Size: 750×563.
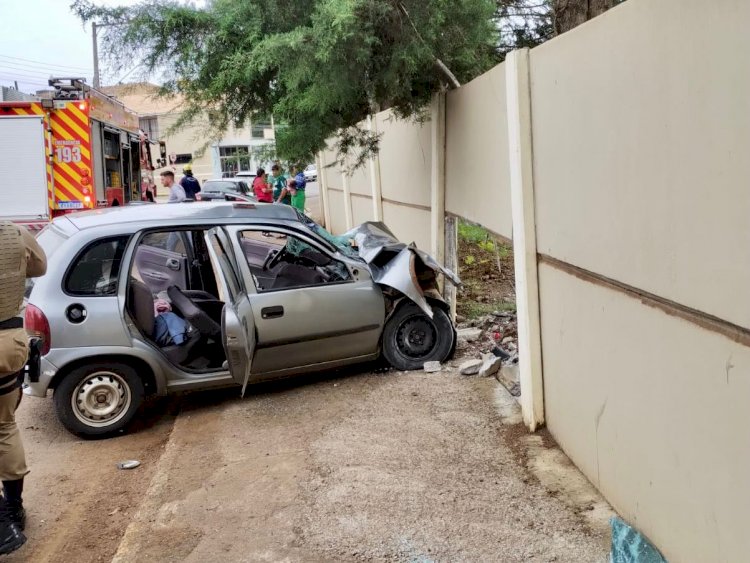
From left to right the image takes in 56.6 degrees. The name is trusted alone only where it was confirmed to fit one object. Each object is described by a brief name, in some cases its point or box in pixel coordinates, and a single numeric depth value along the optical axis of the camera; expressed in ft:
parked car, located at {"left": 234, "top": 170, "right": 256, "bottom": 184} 96.74
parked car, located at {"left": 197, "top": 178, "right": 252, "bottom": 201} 65.57
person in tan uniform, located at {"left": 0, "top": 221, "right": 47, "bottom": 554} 12.06
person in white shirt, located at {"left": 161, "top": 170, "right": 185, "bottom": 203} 42.37
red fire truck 38.52
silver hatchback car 16.90
